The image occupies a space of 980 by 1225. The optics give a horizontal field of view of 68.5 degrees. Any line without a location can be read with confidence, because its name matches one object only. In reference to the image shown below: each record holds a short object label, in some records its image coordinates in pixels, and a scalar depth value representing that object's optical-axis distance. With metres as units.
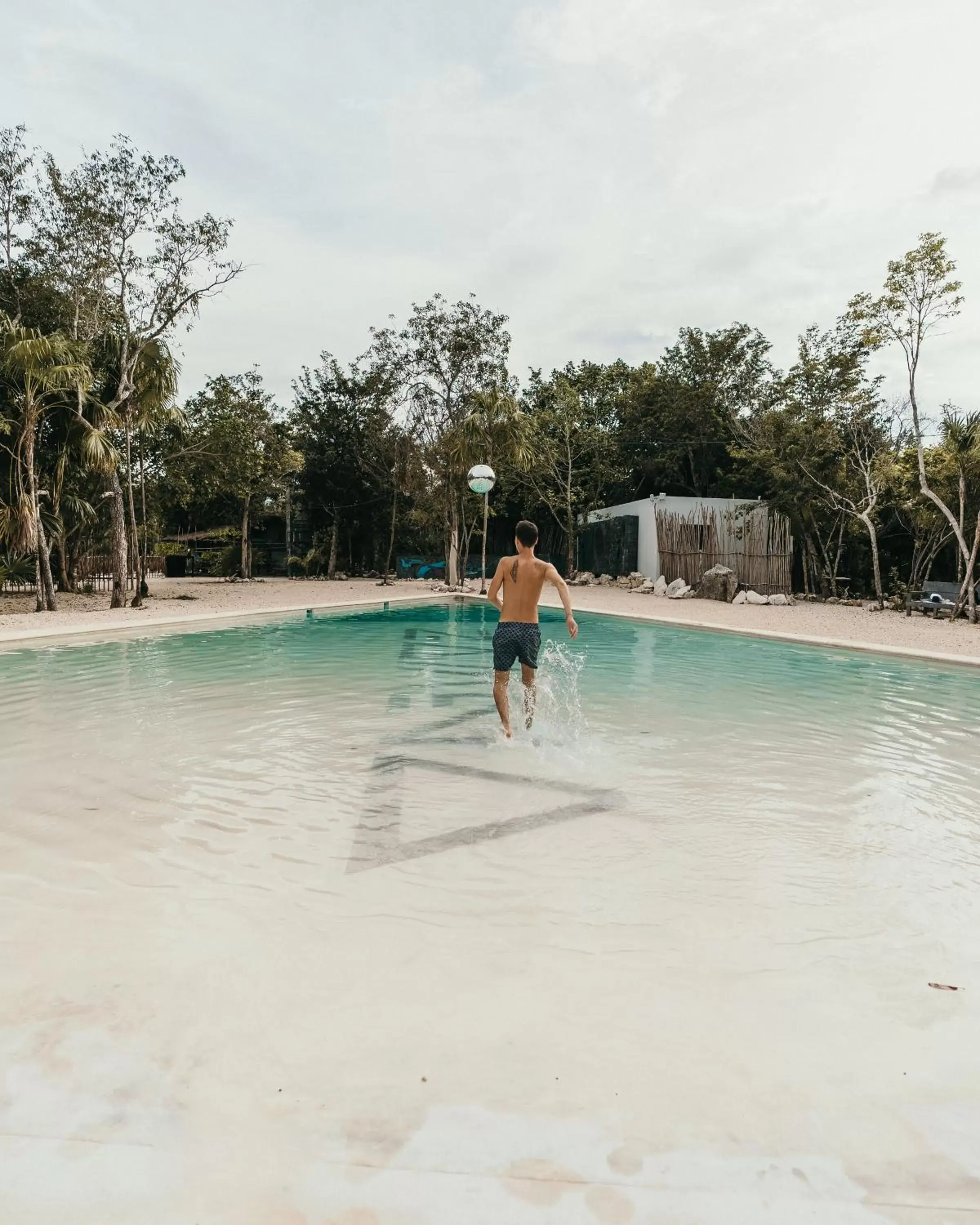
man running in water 5.73
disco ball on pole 18.81
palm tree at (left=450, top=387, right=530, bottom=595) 20.70
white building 21.88
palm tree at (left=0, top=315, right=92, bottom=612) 12.95
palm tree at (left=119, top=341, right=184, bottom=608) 15.97
